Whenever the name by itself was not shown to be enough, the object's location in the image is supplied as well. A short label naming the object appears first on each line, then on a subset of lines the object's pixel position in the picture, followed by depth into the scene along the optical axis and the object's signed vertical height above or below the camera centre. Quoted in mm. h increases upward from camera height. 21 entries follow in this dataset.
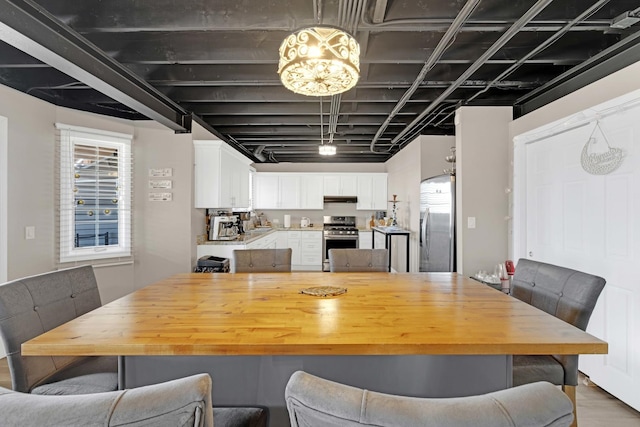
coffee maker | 4371 -172
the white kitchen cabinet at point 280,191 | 7344 +553
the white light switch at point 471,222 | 3574 -73
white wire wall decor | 2229 +429
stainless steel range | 6863 -478
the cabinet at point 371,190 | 7293 +572
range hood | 7331 +373
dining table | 1136 -447
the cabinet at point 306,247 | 6988 -682
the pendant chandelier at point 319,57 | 1457 +722
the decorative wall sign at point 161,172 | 3928 +526
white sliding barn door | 2150 -98
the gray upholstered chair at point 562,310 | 1526 -480
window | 3398 +237
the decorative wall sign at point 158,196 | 3922 +235
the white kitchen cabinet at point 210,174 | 4109 +535
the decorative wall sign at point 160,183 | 3924 +392
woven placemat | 1767 -424
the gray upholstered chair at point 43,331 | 1377 -524
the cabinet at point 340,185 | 7324 +688
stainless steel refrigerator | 3650 -102
